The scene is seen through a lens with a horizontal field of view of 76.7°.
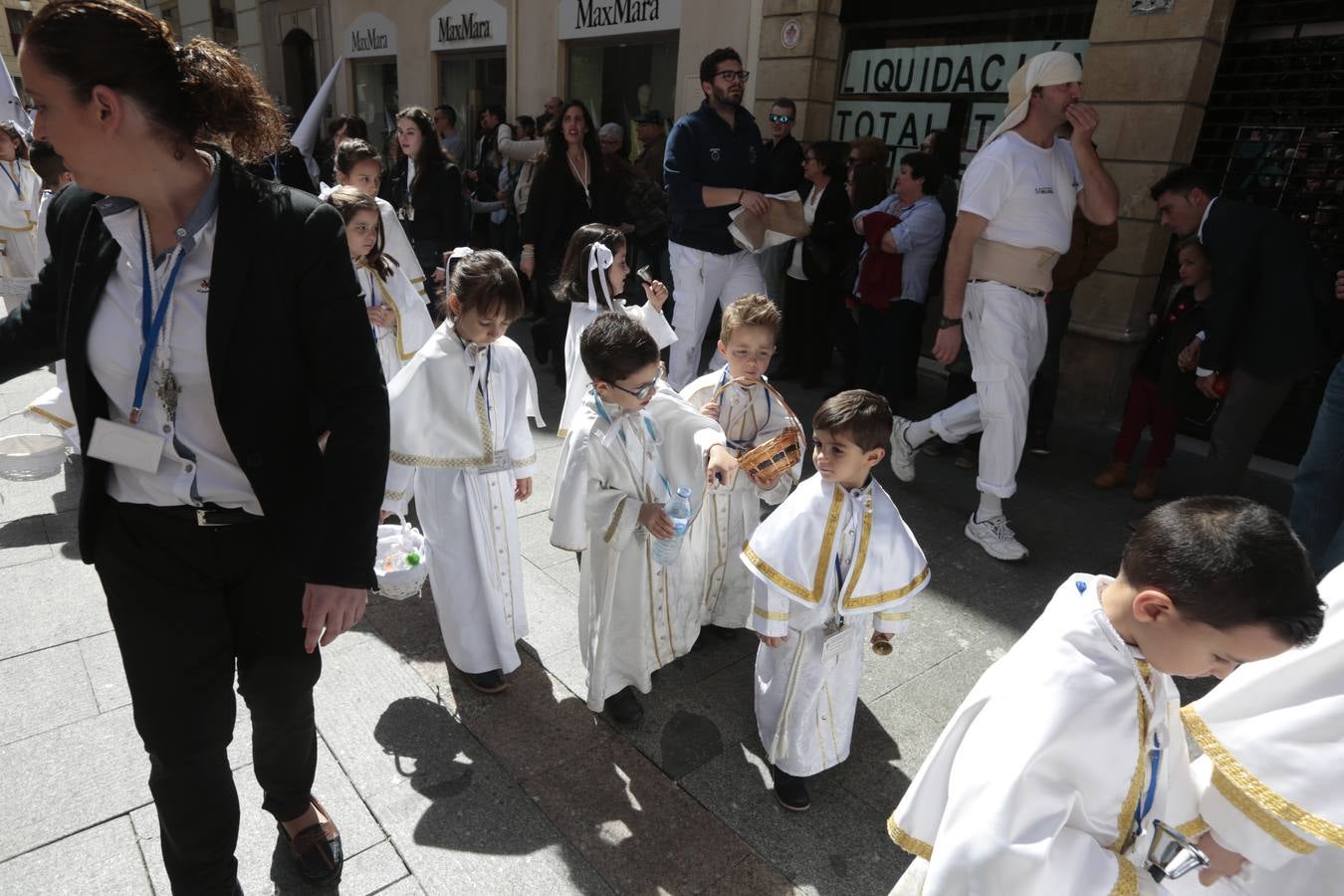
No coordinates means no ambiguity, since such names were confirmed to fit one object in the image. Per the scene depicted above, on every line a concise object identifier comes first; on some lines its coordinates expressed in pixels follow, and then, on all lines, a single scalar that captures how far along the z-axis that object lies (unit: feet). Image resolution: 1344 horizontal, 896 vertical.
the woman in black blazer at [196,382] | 4.89
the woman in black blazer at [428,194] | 20.77
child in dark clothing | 15.29
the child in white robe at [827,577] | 7.88
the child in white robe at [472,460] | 9.39
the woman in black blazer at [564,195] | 20.61
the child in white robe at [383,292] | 12.96
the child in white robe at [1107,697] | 4.58
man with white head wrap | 12.92
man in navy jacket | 17.25
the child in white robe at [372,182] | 14.94
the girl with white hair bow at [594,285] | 13.50
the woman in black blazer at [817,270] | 20.99
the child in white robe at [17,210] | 19.56
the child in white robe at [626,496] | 8.64
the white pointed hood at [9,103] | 21.17
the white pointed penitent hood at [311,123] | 23.25
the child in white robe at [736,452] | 10.34
